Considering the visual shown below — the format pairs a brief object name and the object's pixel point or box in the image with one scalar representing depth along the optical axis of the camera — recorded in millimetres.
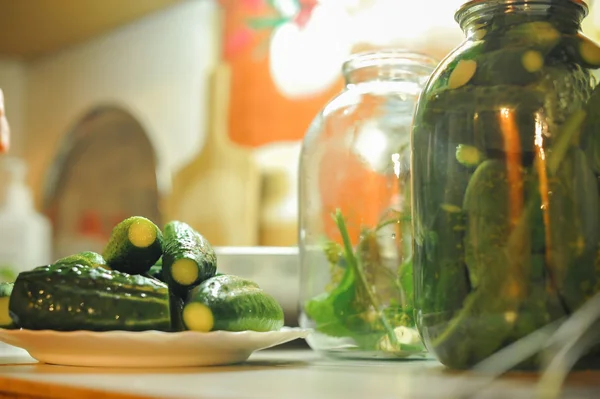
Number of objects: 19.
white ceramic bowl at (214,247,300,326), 908
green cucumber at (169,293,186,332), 570
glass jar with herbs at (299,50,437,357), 640
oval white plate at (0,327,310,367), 520
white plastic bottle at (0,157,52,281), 2035
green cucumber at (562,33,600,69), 521
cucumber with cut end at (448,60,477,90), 525
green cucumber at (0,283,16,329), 579
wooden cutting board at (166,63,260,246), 1734
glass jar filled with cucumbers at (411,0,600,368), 478
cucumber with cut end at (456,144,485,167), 503
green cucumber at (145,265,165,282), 625
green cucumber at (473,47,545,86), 504
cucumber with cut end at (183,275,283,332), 547
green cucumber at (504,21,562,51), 517
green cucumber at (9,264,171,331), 539
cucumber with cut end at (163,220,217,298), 585
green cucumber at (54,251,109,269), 580
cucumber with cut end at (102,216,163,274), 601
